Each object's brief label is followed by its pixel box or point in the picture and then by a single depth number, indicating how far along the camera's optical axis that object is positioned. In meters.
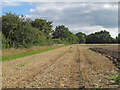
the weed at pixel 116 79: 8.09
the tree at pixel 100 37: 134.12
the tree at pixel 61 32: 120.00
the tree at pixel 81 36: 176.64
